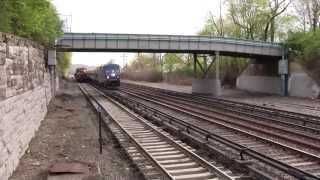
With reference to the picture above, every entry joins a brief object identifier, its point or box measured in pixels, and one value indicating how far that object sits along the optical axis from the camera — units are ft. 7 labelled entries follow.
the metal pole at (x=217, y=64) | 170.71
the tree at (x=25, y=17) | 57.70
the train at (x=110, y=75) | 202.08
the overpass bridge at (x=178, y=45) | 157.28
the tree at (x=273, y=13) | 225.15
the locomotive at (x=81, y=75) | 298.02
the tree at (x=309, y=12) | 202.56
